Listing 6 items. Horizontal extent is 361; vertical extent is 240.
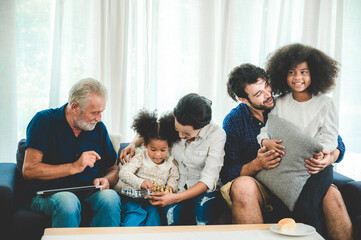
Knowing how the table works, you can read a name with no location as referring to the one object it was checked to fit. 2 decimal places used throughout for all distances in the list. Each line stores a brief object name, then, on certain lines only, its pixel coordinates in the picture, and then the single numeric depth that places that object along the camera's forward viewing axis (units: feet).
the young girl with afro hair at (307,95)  6.79
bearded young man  6.38
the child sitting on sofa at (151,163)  7.04
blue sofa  6.20
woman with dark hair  6.57
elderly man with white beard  6.38
